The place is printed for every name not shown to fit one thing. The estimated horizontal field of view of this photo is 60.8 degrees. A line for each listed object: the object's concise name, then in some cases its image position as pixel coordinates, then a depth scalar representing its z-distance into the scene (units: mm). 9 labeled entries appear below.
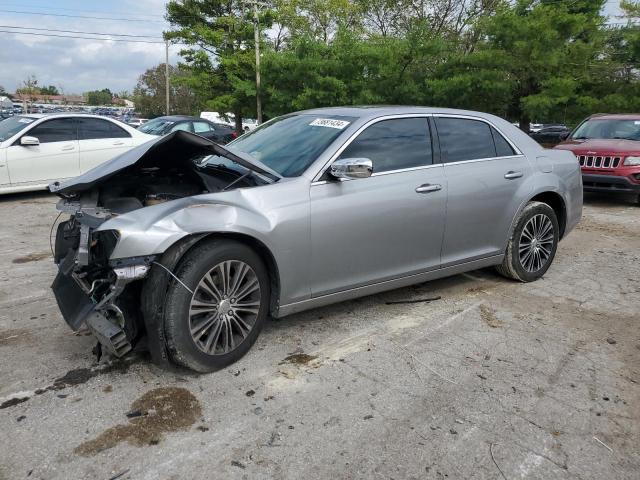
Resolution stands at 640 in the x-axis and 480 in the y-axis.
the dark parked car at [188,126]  14055
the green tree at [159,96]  57656
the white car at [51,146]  9141
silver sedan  3139
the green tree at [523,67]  16750
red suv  9438
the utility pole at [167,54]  42819
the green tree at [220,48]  24641
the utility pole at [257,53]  21969
